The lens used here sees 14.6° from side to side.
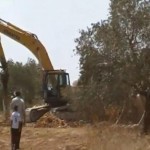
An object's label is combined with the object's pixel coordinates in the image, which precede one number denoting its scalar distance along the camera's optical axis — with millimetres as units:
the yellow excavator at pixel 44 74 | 33375
